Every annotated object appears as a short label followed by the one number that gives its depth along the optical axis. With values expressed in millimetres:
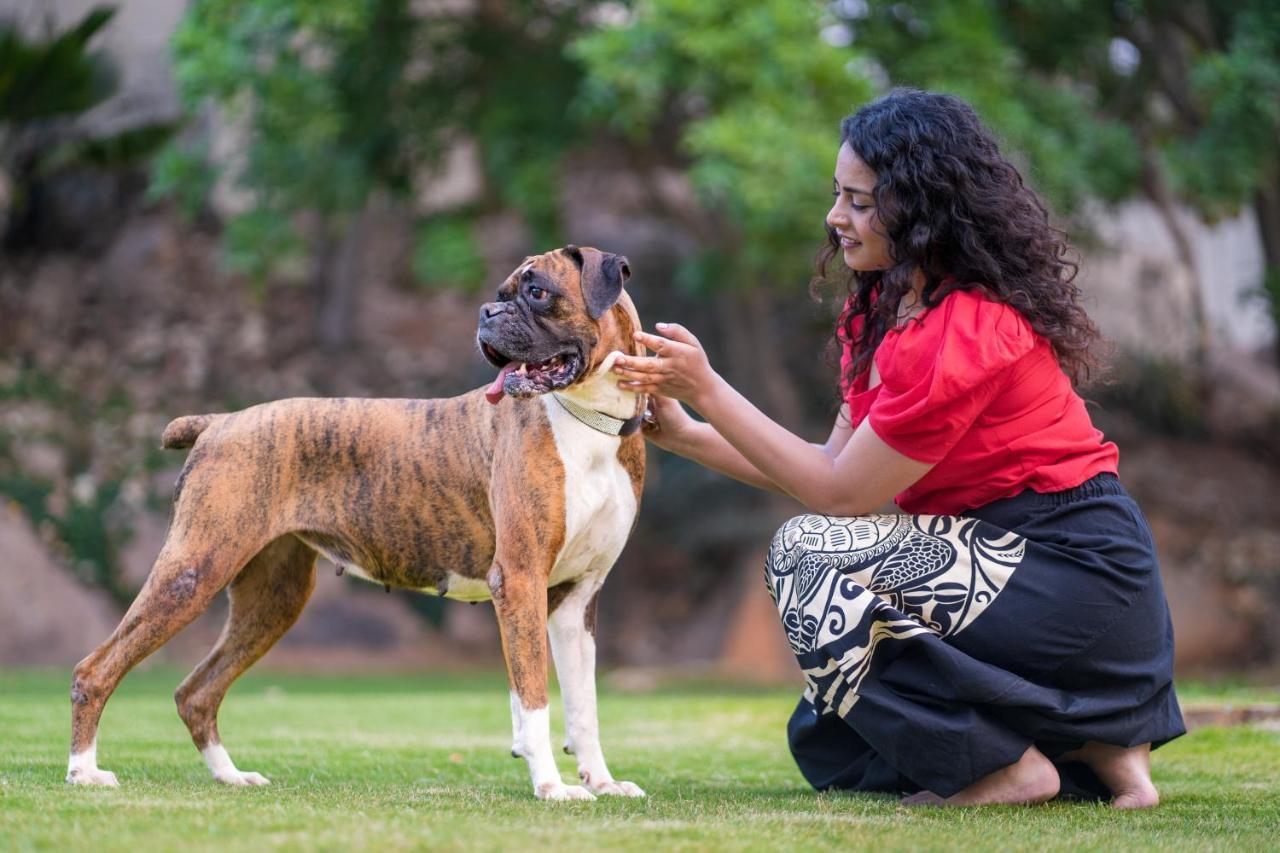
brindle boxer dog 4145
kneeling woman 3938
